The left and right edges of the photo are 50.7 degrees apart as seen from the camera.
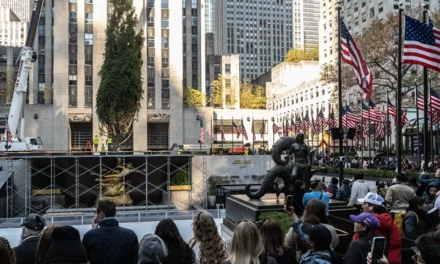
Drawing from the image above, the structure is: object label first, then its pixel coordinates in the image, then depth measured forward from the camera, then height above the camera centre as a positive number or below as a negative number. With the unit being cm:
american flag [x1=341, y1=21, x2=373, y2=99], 2042 +329
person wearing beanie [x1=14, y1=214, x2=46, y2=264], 528 -115
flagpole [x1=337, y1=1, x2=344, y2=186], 2075 +395
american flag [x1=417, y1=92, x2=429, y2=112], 2916 +252
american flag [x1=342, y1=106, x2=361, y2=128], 3538 +181
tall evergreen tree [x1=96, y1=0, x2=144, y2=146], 4209 +634
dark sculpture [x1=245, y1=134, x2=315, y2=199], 1403 -78
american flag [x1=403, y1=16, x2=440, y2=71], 1833 +390
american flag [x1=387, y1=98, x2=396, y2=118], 3303 +234
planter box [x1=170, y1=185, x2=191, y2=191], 3191 -303
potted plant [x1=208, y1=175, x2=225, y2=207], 3334 -284
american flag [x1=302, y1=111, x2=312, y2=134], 4374 +174
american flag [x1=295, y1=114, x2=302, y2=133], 4701 +174
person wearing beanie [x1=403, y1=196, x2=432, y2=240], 819 -138
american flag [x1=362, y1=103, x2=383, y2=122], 3311 +185
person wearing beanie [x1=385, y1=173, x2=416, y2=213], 1001 -118
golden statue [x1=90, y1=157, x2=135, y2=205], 2981 -258
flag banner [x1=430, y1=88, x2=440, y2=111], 2745 +238
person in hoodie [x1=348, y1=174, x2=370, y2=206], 1363 -140
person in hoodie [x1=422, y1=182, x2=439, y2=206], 1043 -112
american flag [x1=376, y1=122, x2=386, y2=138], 3584 +105
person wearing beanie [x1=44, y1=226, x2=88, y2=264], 460 -104
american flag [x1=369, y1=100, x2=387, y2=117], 3309 +218
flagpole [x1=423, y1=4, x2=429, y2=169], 2025 +128
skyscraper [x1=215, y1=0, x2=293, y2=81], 17425 +4254
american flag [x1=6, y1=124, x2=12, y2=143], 3256 +77
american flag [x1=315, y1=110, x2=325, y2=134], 4356 +178
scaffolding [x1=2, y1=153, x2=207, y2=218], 2844 -251
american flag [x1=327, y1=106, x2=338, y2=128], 4047 +191
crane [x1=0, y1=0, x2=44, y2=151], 3297 +487
